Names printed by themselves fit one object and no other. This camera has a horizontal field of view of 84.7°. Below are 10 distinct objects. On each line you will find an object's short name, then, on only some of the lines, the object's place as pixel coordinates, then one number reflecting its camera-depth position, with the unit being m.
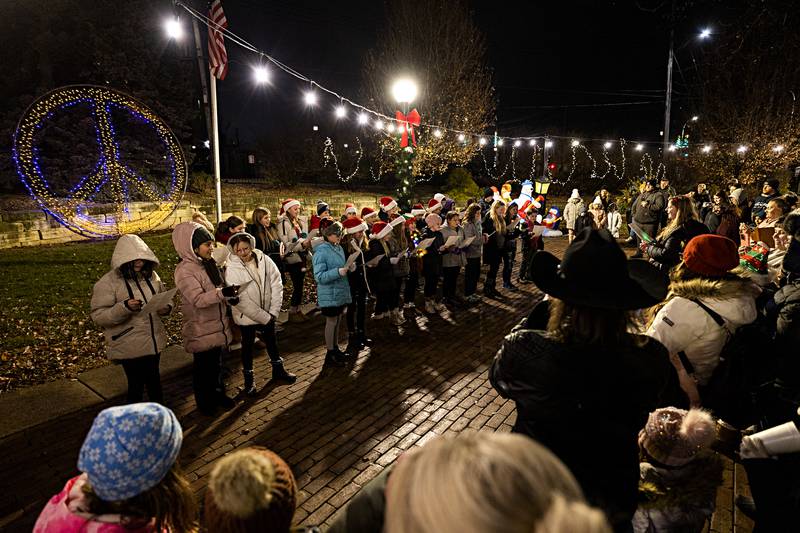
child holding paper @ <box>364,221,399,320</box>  6.79
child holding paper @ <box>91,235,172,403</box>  4.00
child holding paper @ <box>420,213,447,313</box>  7.93
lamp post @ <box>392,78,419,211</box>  13.02
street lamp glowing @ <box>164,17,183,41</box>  7.09
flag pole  8.26
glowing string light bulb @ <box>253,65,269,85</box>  8.50
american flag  8.07
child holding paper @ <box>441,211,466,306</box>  7.99
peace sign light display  13.52
